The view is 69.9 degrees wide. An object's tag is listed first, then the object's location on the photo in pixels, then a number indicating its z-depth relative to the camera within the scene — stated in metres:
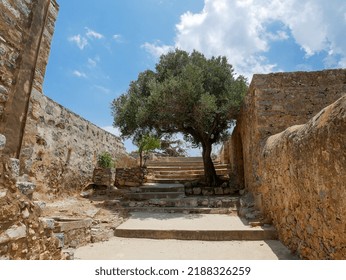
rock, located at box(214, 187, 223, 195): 9.52
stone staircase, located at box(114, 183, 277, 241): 5.23
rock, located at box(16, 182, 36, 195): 2.57
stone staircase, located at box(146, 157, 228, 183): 11.79
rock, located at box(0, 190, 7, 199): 2.30
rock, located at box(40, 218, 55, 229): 2.86
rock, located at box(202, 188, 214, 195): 9.59
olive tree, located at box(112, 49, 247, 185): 8.92
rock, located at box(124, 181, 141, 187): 10.61
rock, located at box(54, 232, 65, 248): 3.21
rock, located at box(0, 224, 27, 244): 2.29
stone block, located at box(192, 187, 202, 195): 9.64
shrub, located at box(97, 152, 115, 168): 10.99
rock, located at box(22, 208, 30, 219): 2.56
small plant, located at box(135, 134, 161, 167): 11.35
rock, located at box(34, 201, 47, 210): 2.80
